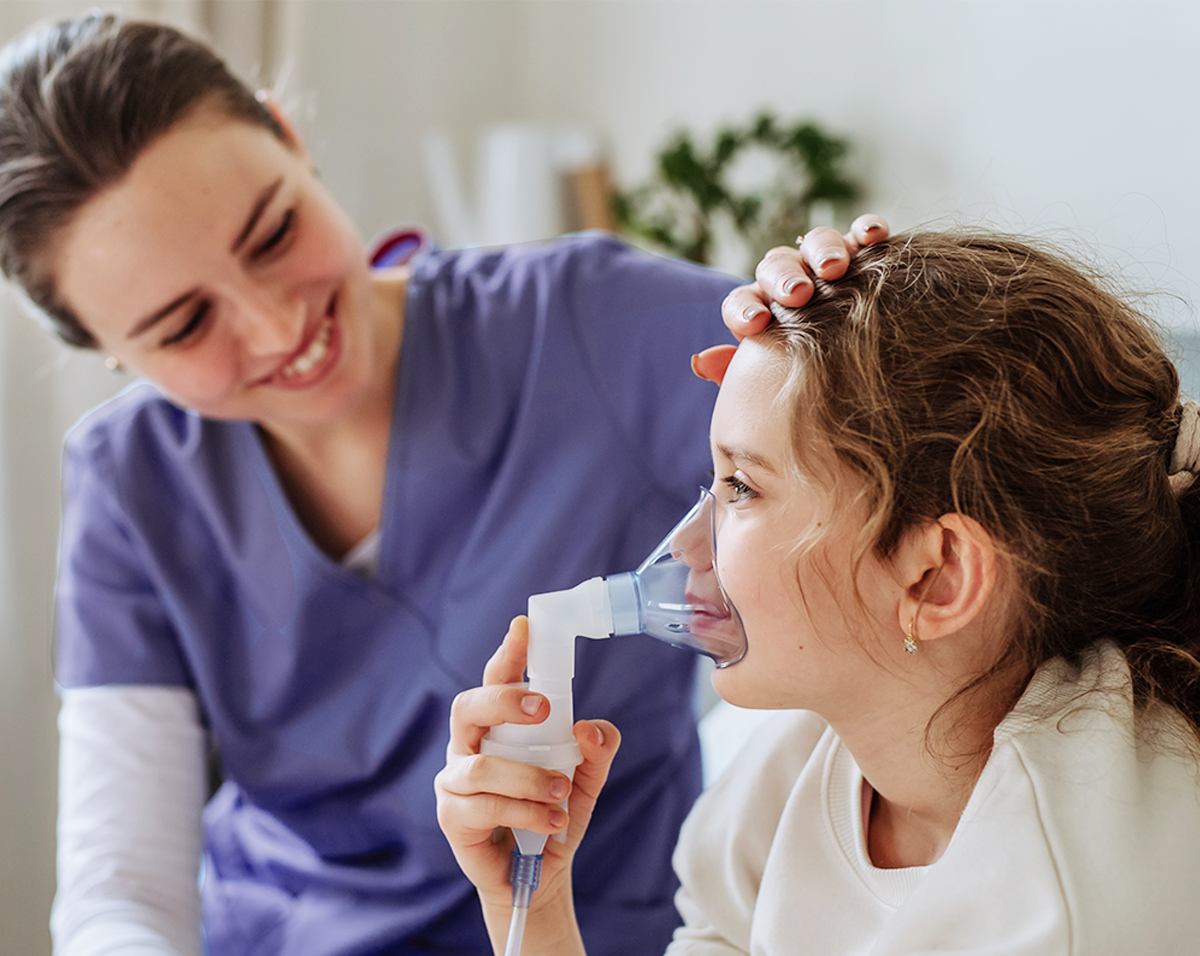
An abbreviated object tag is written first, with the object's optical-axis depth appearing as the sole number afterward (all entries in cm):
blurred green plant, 195
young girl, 72
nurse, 112
